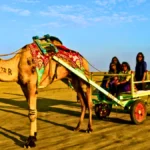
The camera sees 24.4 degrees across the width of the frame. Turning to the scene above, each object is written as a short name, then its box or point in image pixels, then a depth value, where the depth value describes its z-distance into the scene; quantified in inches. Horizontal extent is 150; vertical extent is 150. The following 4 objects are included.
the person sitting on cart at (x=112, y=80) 450.0
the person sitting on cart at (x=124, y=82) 437.9
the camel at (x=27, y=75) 323.3
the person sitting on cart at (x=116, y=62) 457.4
